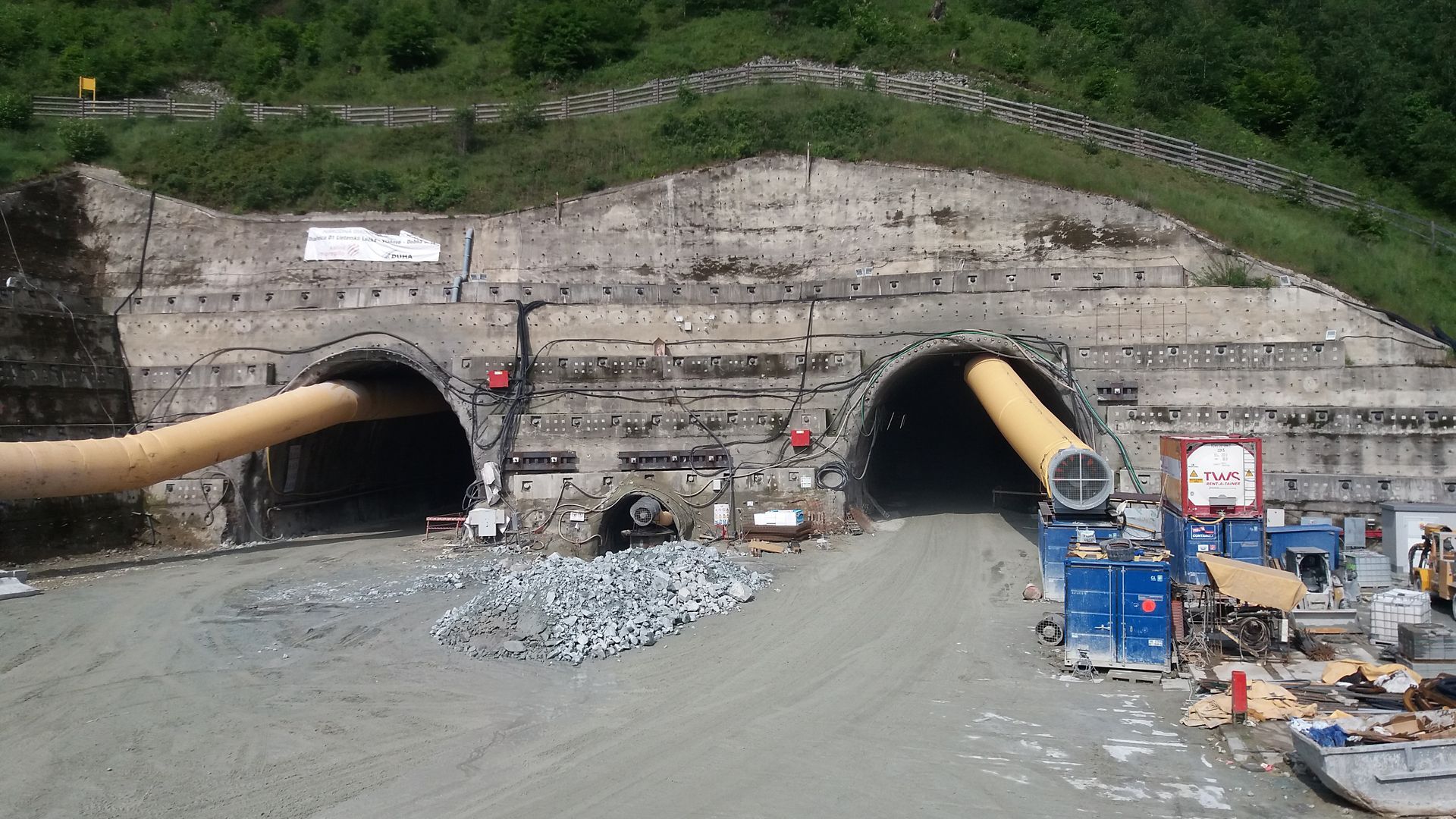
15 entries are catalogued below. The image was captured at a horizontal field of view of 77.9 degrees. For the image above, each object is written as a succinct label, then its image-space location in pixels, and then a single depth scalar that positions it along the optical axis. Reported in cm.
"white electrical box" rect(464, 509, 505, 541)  2339
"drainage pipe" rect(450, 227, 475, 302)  3072
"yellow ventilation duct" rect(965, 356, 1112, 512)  1677
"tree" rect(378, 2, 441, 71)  4741
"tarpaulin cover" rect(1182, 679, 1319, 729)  1122
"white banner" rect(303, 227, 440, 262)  3141
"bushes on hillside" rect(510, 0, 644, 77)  4494
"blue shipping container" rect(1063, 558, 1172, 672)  1298
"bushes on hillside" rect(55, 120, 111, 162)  3272
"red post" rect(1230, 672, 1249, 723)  1121
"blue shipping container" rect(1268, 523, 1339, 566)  1747
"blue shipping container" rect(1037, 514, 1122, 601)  1694
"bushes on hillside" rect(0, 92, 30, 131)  3484
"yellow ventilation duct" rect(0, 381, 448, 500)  1945
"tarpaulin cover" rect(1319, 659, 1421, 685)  1210
